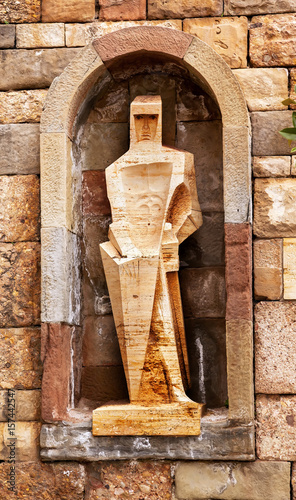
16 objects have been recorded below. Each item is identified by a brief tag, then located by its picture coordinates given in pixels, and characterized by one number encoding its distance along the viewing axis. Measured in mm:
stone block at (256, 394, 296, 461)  5086
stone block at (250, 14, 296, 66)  5418
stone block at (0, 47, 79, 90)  5543
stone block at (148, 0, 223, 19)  5500
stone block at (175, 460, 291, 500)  5043
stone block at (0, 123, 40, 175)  5504
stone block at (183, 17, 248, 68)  5441
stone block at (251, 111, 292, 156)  5332
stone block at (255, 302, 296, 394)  5141
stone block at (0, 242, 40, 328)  5406
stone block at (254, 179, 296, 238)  5262
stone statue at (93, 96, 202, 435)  5043
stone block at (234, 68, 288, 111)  5379
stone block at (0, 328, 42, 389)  5352
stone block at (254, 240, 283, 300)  5219
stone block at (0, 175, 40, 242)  5469
